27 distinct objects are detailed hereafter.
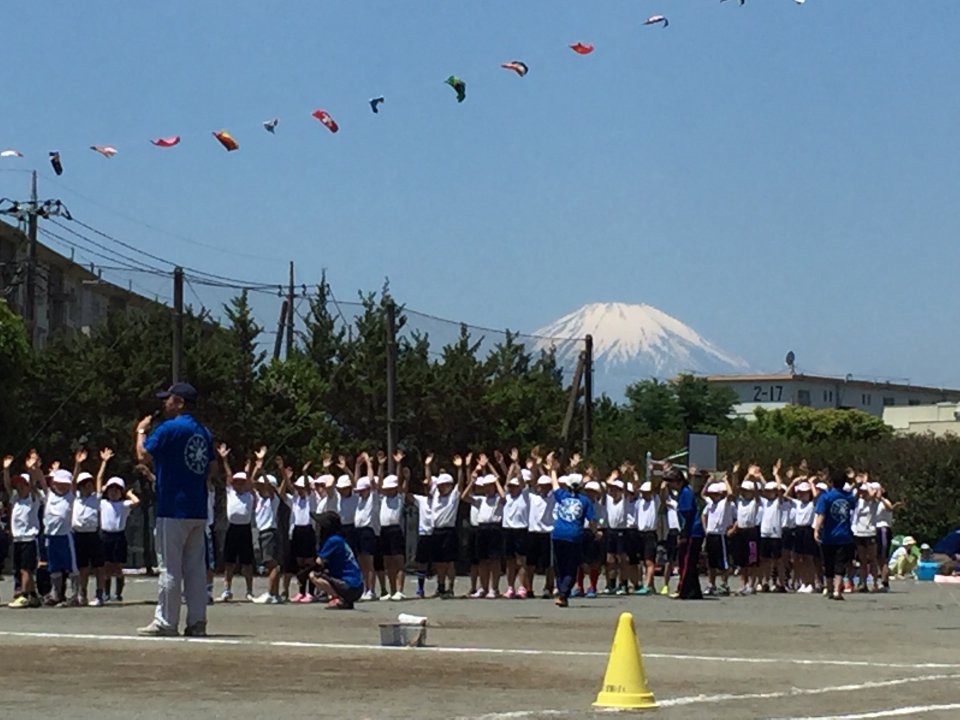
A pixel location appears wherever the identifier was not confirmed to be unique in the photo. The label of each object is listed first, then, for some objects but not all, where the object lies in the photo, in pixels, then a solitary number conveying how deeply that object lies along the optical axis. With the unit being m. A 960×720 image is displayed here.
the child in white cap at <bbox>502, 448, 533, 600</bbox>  29.44
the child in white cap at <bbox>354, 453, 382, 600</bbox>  27.89
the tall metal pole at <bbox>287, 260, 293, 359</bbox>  64.06
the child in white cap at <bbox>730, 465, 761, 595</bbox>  33.03
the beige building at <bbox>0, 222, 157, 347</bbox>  75.19
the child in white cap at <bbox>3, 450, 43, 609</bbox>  25.66
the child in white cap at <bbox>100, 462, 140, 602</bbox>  26.45
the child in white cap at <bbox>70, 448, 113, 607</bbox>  25.75
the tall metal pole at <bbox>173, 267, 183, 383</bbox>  40.75
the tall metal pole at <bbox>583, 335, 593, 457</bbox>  51.38
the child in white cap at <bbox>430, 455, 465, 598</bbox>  29.06
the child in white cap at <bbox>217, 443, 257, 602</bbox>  26.64
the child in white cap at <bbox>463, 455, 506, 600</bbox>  29.53
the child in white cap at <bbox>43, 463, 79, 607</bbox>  25.42
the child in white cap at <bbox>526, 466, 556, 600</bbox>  29.34
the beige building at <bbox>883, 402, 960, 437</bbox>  135.10
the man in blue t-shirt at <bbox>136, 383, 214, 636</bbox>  16.88
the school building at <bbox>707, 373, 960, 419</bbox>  178.62
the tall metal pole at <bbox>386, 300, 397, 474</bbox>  44.84
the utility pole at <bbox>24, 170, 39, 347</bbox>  59.59
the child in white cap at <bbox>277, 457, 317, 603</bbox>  26.92
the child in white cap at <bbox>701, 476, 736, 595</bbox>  32.34
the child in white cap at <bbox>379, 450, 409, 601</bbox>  28.12
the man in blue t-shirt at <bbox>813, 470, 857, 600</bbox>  29.70
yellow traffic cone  11.30
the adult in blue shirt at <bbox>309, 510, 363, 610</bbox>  24.41
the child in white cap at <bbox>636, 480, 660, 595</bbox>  32.44
